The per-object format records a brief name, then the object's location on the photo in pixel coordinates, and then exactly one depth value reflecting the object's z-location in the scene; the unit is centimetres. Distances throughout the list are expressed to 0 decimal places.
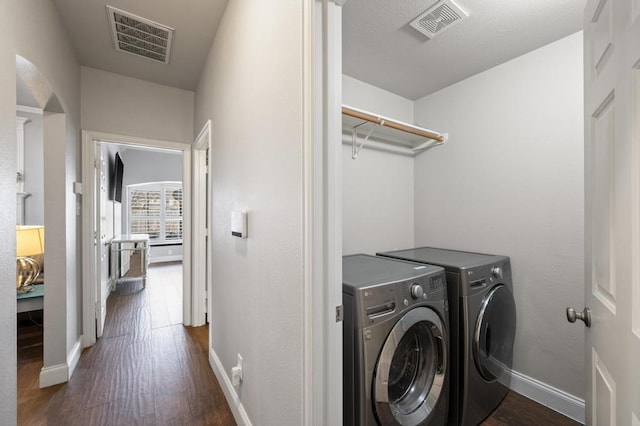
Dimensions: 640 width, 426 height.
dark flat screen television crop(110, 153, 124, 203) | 462
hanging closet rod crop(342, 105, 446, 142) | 178
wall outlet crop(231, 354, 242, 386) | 152
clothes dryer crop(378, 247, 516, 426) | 149
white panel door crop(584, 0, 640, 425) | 58
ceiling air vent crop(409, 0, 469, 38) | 147
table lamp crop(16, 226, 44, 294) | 210
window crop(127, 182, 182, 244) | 665
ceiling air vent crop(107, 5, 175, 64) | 183
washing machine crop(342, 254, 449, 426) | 107
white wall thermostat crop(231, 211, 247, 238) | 143
